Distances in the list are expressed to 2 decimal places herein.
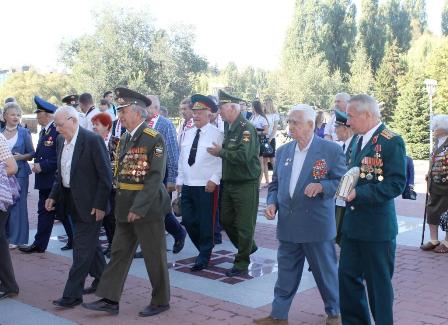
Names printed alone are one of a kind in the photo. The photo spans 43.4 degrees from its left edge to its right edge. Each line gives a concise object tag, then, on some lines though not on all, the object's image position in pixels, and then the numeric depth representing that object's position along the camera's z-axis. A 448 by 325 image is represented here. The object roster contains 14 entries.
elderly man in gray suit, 4.44
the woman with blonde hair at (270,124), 13.20
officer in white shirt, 6.22
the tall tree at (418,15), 67.44
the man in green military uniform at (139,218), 4.86
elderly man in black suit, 5.13
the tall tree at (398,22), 58.72
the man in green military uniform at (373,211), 3.80
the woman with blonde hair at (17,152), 7.56
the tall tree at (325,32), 55.00
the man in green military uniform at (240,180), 6.07
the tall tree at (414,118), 24.65
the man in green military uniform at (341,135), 6.27
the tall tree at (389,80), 40.94
